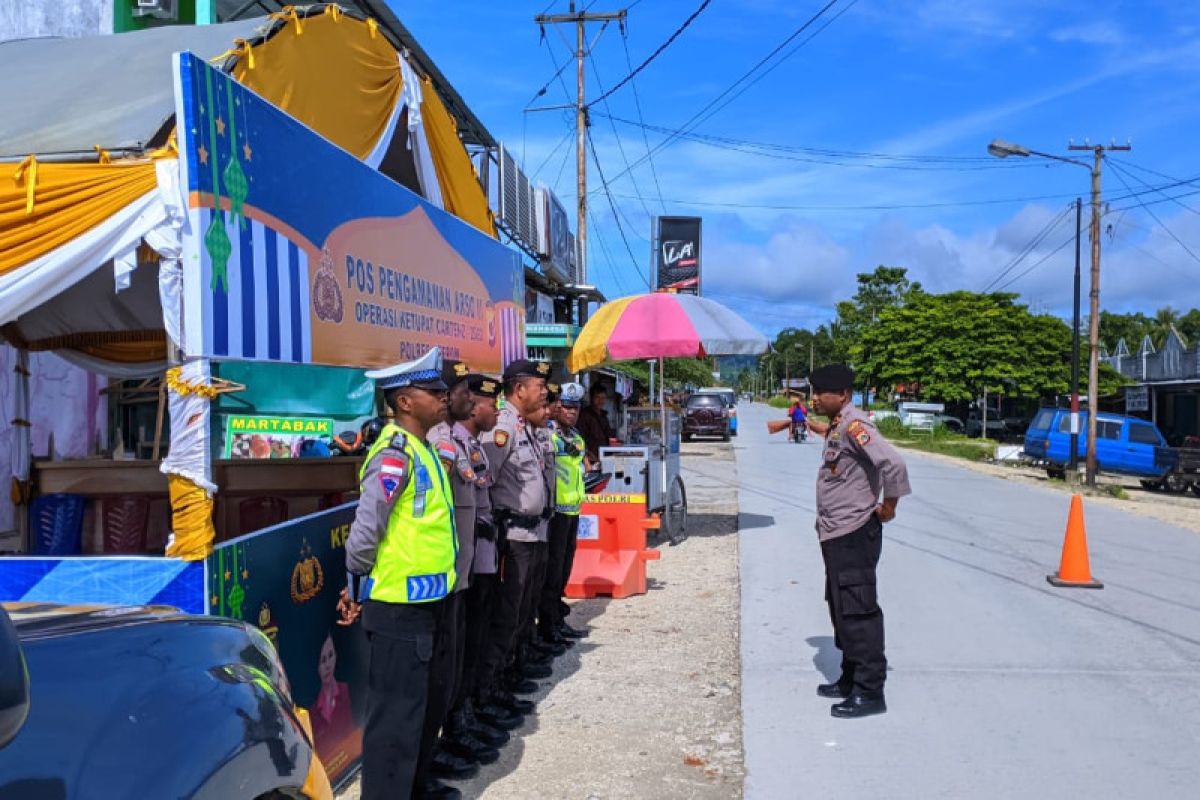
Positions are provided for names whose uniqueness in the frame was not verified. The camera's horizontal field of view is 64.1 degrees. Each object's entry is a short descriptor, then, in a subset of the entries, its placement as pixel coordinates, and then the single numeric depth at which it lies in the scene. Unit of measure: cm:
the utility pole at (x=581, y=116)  2291
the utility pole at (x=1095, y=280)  2250
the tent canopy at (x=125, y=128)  345
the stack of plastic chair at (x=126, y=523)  514
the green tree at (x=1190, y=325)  6443
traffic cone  891
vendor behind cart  1111
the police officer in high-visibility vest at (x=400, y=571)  365
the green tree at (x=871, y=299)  7131
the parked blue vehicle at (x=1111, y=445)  2283
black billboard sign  2900
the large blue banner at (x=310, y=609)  373
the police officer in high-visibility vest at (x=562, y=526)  662
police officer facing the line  539
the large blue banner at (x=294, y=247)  349
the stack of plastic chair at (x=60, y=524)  514
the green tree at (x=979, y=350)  4288
